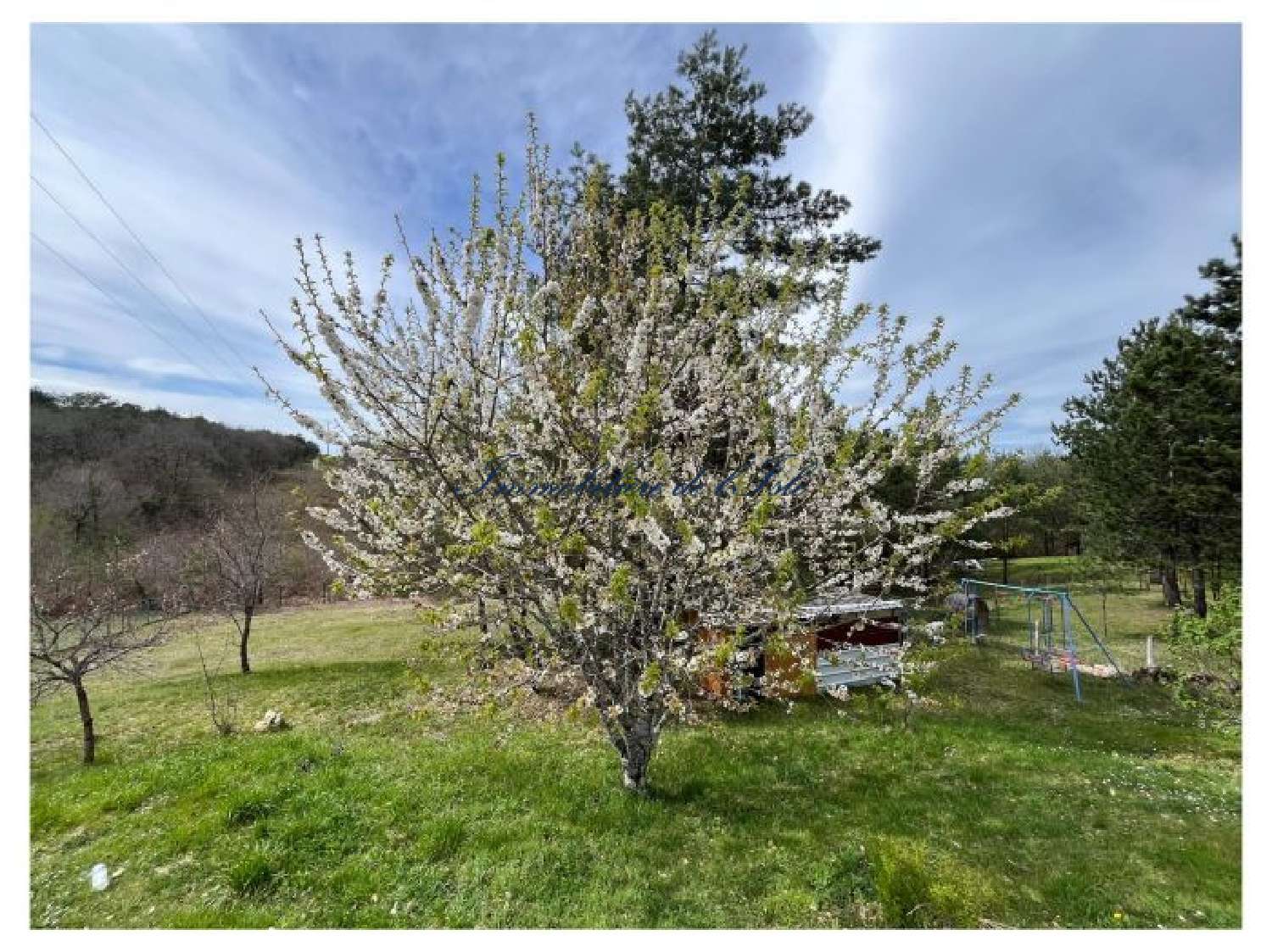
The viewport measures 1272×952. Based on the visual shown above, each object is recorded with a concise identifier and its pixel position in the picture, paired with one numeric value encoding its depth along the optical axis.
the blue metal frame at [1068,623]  9.02
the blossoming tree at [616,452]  3.35
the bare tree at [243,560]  10.81
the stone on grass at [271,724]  6.85
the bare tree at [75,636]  6.29
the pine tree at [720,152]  7.72
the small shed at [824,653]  4.02
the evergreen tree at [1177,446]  11.46
